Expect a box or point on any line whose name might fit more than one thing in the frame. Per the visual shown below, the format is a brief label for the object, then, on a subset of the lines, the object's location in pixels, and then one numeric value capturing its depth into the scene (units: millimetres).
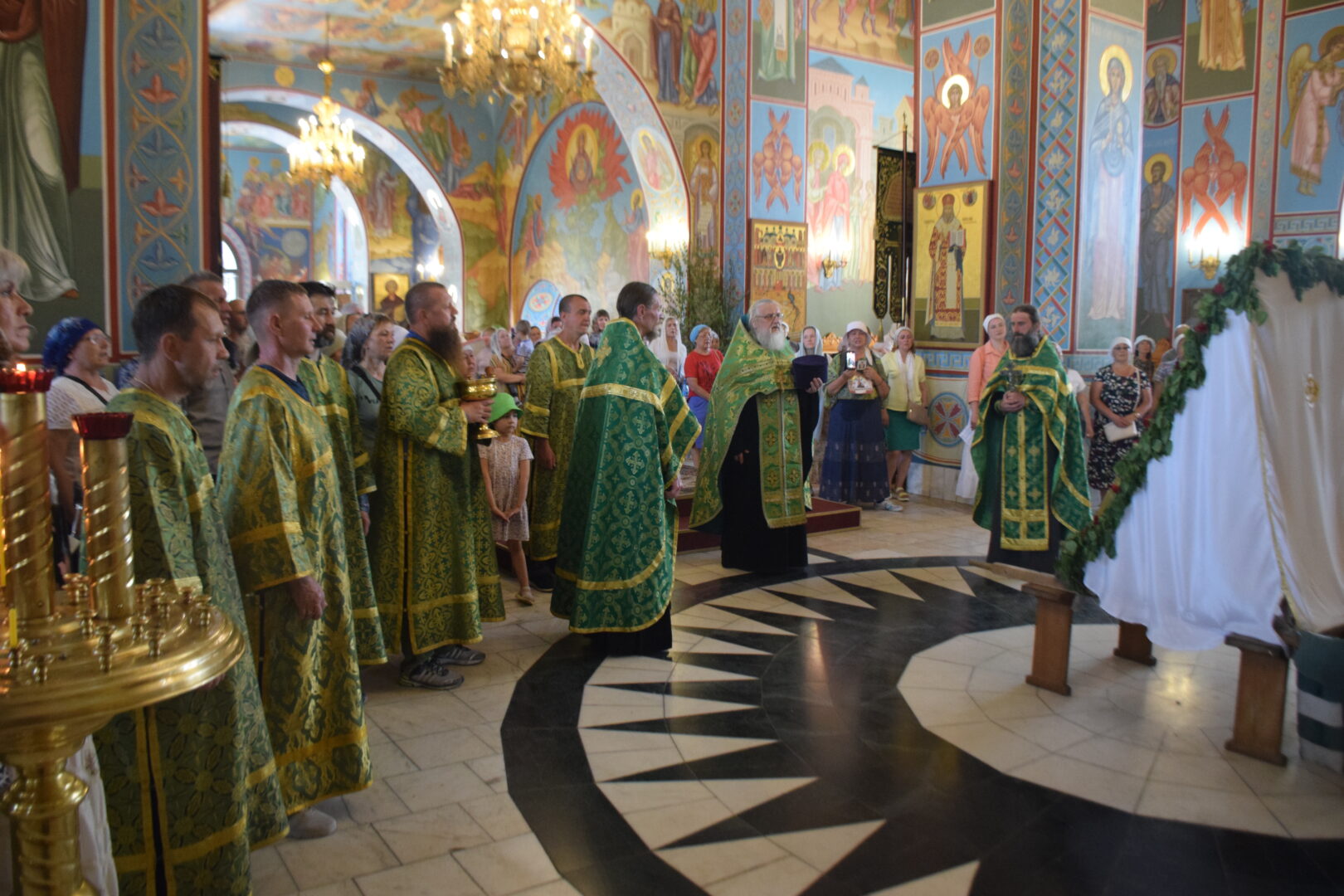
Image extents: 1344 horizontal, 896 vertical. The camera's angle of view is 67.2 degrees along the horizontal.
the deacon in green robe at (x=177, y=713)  2352
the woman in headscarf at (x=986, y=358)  8625
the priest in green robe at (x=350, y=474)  4062
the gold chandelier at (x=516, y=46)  9656
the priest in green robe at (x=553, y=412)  6129
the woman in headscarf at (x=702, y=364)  9359
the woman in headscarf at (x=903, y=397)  10078
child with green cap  6066
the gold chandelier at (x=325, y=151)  15086
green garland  4105
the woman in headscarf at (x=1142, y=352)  9500
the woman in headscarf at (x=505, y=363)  8453
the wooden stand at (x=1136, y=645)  5047
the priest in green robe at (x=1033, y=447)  6527
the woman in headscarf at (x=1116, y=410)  7871
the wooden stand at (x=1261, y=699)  3824
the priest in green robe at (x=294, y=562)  2908
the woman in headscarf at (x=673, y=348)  9953
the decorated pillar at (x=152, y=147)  5781
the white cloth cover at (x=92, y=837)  1971
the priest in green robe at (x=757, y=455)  6871
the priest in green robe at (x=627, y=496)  5008
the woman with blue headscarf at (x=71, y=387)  3543
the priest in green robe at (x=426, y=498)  4449
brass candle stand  1305
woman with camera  9727
